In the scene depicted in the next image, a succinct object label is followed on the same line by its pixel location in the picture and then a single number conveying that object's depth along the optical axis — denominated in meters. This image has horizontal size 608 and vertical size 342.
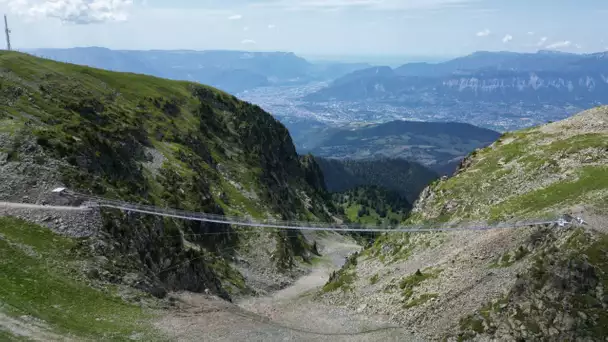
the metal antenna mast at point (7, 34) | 136.40
